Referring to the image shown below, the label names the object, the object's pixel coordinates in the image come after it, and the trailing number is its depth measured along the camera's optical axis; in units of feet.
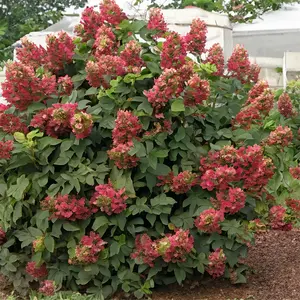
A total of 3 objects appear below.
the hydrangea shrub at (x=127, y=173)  9.84
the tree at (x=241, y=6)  35.71
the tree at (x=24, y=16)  42.17
